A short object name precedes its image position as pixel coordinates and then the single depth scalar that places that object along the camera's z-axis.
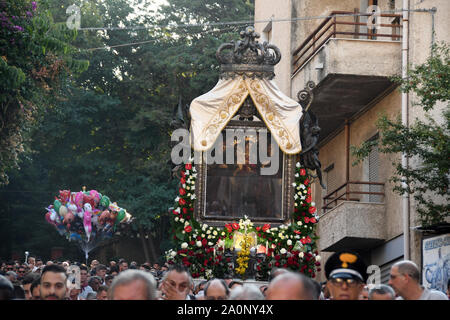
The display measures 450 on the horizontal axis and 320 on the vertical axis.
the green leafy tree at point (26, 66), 21.11
